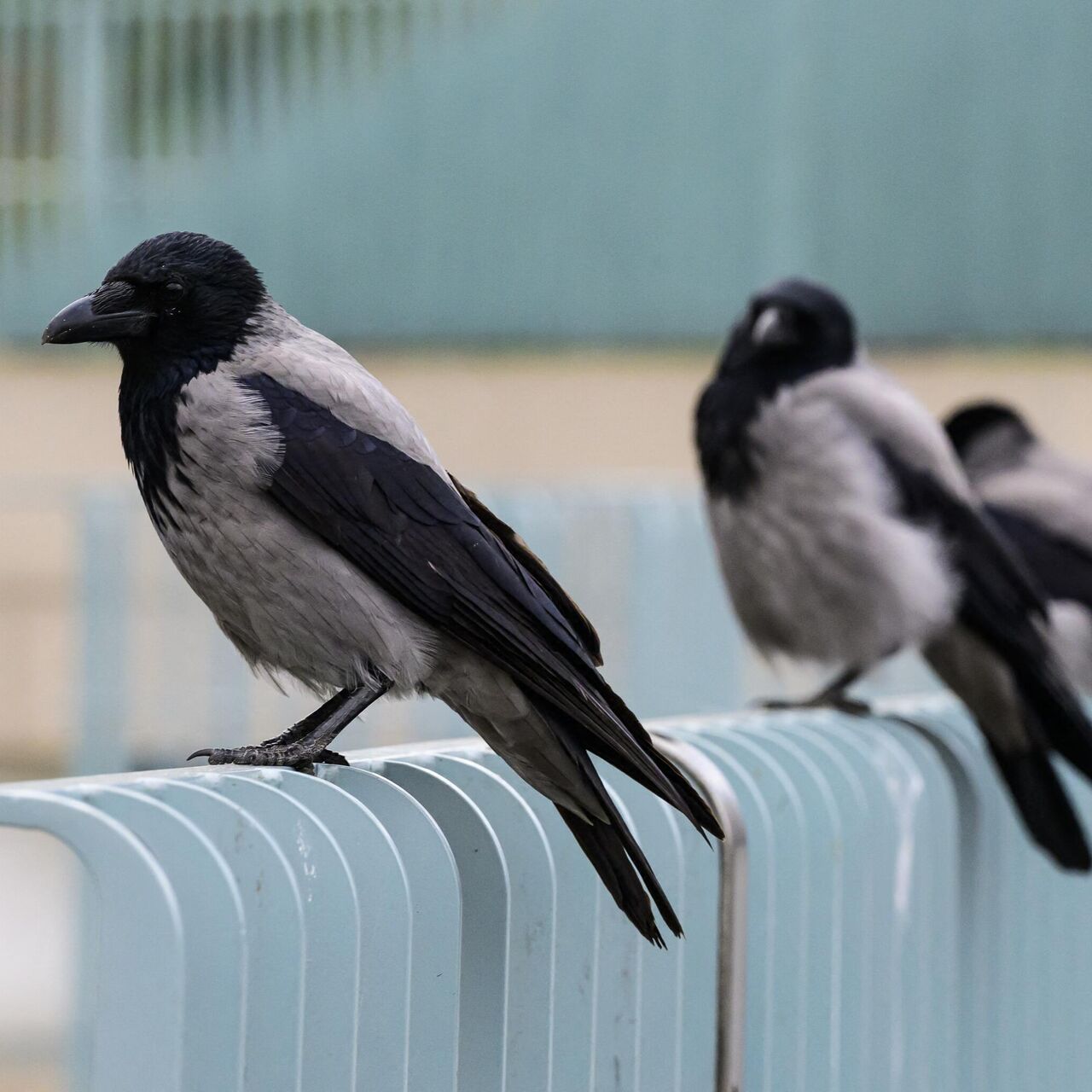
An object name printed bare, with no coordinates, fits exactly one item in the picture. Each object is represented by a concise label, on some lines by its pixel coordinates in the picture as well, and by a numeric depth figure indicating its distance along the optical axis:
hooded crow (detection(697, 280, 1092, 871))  10.38
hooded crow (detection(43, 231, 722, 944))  5.12
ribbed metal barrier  3.75
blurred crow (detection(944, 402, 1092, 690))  12.38
